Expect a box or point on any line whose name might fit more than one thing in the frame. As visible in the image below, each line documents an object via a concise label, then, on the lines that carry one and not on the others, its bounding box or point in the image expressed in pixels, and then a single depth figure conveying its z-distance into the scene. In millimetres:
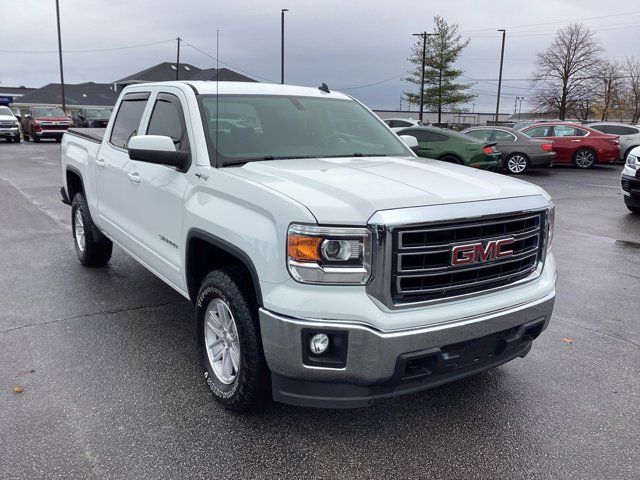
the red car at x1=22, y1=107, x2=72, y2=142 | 29203
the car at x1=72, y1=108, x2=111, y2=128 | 30281
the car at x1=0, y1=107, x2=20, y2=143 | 28172
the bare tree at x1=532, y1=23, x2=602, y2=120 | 50781
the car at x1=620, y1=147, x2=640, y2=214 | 9914
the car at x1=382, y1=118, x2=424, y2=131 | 21844
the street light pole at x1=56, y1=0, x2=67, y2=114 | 42291
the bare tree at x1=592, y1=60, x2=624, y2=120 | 51438
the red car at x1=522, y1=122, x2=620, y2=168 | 19547
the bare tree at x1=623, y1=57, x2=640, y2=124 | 55750
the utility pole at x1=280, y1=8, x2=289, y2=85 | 37562
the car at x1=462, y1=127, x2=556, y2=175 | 17500
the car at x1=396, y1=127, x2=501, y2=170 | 14938
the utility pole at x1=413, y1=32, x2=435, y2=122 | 47344
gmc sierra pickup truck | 2605
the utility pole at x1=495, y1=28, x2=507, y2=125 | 43375
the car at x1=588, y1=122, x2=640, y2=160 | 20475
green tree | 48281
